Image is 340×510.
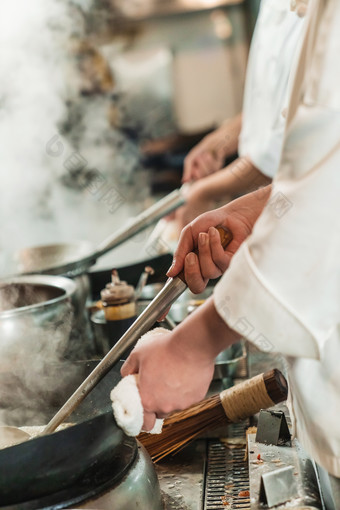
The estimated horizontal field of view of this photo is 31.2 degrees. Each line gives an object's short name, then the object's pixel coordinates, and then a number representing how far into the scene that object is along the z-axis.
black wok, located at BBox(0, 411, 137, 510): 1.15
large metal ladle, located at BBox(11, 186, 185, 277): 2.72
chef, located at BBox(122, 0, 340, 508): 1.03
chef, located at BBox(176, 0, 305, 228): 2.61
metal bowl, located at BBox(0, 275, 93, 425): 1.74
